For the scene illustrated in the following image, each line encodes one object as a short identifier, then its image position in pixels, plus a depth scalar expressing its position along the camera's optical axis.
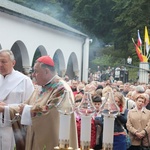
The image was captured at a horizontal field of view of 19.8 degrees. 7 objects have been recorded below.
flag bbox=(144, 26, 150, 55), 30.48
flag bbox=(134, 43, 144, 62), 30.33
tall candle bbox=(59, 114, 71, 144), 3.31
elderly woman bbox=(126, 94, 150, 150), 7.12
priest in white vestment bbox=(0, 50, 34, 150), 5.04
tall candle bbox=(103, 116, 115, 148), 3.27
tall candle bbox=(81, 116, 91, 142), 3.31
